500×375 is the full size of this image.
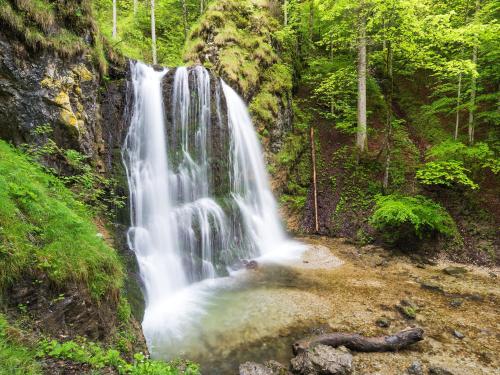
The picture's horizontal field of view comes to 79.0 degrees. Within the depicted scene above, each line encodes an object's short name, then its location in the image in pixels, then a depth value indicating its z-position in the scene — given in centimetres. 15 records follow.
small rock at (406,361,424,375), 477
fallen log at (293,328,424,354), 528
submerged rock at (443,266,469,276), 868
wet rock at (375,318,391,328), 608
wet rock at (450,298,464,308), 693
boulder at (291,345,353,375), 467
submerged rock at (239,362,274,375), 466
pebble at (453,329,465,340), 570
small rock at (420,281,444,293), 770
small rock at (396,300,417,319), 645
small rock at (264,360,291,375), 475
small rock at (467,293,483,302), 719
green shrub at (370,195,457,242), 967
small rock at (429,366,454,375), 472
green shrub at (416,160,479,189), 988
